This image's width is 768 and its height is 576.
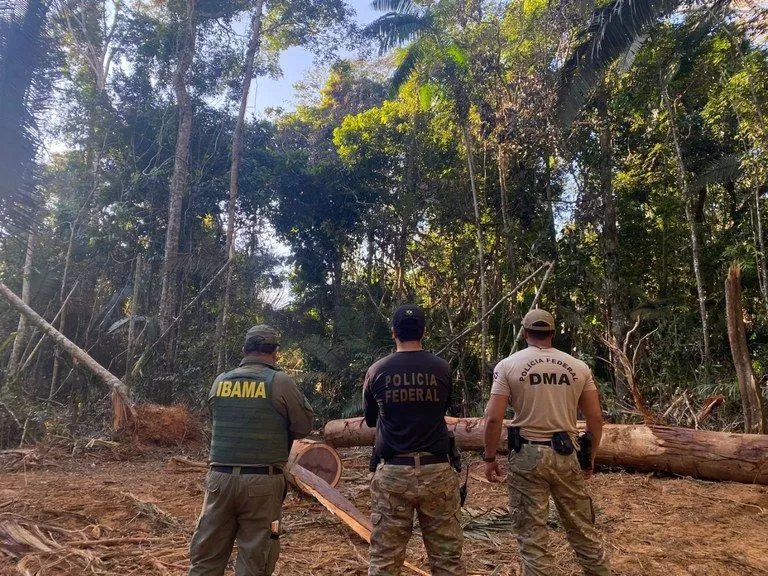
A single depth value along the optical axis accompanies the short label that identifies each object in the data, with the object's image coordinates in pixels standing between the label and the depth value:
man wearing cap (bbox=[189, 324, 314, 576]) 2.85
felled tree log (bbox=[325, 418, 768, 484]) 5.92
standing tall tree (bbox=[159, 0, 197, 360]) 14.63
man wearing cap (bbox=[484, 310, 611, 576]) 3.06
